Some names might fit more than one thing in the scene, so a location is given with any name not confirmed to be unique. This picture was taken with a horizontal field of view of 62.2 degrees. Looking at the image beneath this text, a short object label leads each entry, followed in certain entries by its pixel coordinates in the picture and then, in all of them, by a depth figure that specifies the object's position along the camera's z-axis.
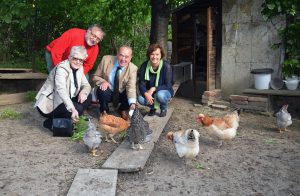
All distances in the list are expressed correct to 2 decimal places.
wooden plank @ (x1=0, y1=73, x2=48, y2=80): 5.89
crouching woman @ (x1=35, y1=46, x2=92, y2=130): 3.79
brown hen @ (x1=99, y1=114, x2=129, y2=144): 3.50
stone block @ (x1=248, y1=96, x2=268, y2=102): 4.91
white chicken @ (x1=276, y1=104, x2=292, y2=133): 4.01
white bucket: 4.86
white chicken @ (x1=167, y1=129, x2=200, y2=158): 3.02
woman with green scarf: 4.37
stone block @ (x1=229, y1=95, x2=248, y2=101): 5.07
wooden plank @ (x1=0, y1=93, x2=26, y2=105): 5.48
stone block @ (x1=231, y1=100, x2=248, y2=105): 5.08
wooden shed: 5.54
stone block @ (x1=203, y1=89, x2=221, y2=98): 5.43
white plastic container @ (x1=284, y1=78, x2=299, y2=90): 4.70
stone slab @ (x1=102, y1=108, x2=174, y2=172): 2.99
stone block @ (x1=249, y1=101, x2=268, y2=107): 4.91
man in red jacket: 4.40
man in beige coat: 4.29
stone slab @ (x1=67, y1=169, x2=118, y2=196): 2.57
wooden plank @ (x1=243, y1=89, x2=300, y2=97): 4.67
